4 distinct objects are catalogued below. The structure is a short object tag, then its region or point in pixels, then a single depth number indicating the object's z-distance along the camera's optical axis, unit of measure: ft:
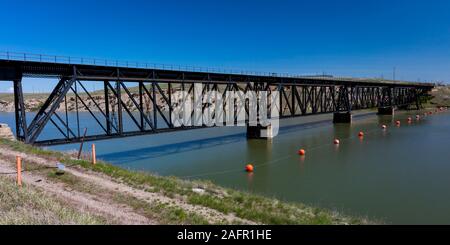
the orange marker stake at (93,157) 60.43
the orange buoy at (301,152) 126.61
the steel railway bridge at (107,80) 82.17
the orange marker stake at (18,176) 43.32
